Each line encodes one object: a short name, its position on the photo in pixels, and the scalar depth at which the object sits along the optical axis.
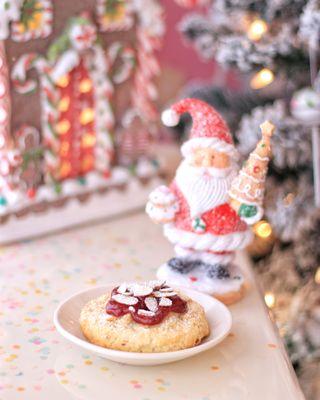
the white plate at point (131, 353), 0.97
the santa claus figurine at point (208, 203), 1.20
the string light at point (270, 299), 1.51
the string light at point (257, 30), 1.54
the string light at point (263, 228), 1.54
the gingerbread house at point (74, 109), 1.50
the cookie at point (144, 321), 0.99
